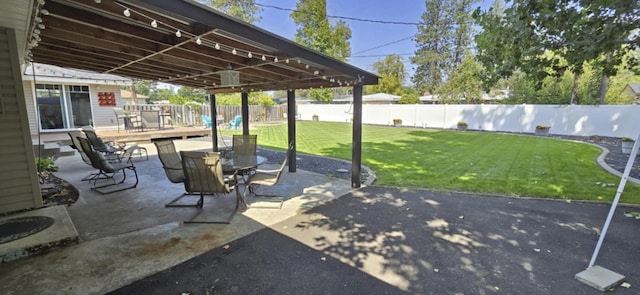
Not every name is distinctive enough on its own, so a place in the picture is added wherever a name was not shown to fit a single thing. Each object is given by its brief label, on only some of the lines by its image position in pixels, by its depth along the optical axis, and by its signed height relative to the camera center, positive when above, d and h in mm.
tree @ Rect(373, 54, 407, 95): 29125 +4485
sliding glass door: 10656 +300
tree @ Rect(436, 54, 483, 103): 18828 +1983
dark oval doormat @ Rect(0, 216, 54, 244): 2928 -1244
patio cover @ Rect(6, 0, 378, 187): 2600 +876
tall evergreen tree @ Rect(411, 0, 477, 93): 24656 +6919
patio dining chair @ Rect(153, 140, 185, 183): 4184 -759
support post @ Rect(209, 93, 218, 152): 8391 -26
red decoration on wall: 11977 +620
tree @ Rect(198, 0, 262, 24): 19578 +7502
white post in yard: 2398 -1392
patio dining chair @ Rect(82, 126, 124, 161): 6166 -685
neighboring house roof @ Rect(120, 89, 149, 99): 30727 +2179
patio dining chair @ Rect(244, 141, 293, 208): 4227 -983
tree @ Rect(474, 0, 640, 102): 3850 +1216
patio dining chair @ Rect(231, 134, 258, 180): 5756 -618
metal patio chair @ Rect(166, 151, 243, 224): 3605 -777
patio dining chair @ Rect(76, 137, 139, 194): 4965 -963
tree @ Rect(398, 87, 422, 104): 21516 +1208
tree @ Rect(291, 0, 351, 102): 20844 +6607
